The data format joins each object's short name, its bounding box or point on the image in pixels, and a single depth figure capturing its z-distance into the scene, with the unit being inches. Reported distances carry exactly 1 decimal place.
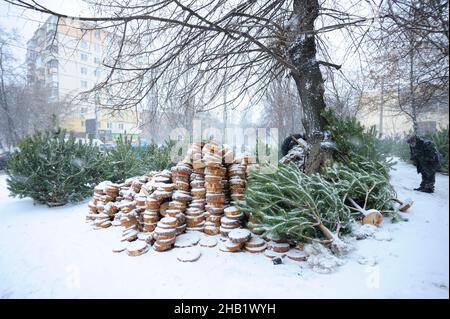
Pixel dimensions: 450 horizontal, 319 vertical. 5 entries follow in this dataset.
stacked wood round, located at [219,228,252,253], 113.7
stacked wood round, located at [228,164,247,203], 144.6
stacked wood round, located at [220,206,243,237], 128.0
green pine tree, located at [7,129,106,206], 212.4
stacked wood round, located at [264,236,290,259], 106.2
